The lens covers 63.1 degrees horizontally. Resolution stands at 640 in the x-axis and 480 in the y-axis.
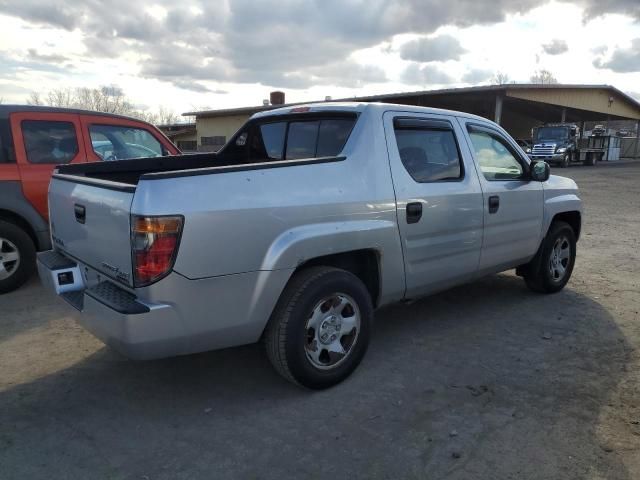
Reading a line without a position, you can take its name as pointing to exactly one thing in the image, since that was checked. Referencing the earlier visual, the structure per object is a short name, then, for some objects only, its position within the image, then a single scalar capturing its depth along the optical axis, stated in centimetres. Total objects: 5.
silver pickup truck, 274
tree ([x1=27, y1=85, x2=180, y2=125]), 4777
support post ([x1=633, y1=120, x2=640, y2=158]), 4626
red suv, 541
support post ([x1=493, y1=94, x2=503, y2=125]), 2754
